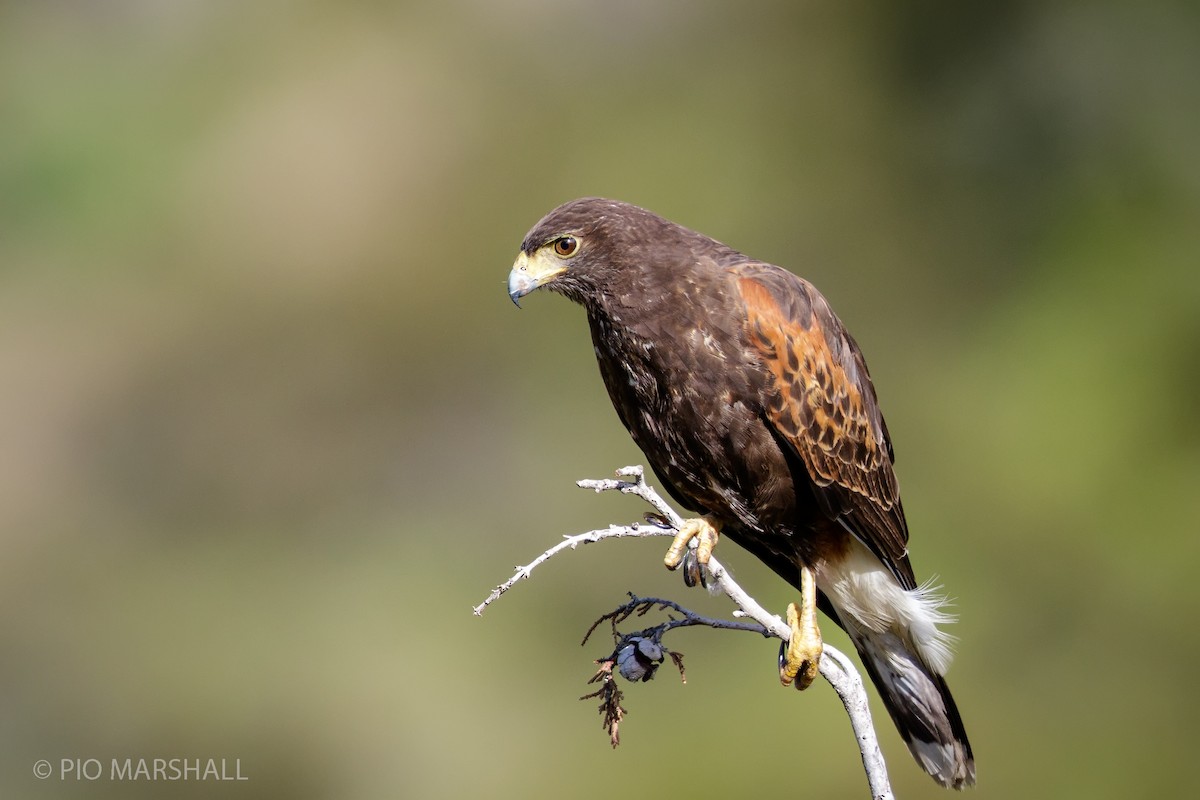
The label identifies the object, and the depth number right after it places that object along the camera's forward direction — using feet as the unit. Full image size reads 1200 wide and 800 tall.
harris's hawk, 25.26
